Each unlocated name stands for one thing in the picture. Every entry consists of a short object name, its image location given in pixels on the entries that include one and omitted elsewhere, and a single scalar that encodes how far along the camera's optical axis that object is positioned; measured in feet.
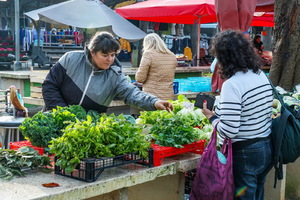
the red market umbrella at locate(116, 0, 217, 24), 32.17
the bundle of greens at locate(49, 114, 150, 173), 8.36
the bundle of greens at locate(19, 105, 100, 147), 9.38
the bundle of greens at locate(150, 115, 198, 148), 10.69
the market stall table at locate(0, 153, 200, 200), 7.66
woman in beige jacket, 22.50
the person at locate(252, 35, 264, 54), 49.16
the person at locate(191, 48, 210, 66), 45.65
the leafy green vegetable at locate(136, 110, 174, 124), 12.93
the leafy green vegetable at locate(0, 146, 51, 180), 8.50
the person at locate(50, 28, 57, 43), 79.41
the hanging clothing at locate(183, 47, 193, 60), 59.50
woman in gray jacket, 11.97
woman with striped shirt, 10.01
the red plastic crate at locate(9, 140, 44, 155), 9.55
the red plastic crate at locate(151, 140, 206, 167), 9.87
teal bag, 10.69
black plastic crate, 8.26
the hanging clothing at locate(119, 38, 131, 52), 72.08
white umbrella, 31.45
